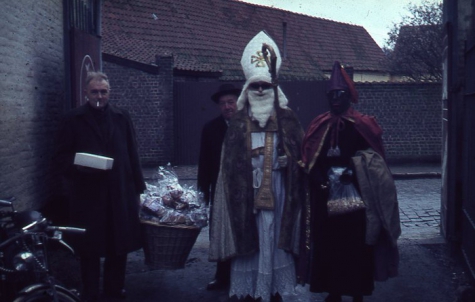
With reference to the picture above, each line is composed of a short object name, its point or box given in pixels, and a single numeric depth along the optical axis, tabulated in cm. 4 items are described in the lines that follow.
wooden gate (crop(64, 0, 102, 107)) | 783
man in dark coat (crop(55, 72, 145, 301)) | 576
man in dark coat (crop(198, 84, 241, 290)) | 647
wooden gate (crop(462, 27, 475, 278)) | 636
